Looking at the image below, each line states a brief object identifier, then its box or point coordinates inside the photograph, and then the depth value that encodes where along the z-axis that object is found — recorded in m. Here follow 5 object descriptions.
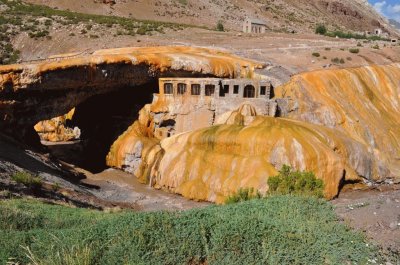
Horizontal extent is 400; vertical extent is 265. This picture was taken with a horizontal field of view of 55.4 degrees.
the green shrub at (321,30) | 92.88
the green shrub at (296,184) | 21.31
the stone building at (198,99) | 36.59
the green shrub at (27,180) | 20.82
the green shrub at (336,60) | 48.31
